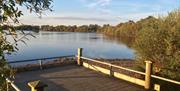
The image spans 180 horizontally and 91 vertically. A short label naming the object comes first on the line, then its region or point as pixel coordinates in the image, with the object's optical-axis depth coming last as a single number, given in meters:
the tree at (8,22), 1.32
